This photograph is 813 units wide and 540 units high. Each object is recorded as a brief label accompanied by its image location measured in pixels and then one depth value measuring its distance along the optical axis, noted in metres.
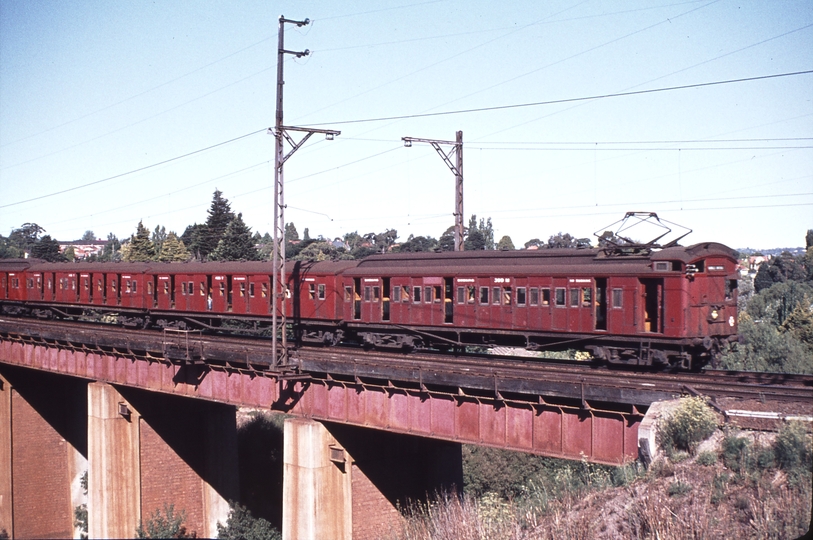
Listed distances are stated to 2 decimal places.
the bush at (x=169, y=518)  29.64
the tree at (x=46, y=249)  103.88
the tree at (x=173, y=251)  90.68
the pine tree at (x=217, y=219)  91.94
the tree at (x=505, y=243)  121.01
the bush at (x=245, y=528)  32.03
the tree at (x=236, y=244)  80.06
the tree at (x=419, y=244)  108.28
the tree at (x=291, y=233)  190.07
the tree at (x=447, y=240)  115.35
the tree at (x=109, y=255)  137.82
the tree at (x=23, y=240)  136.01
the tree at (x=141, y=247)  88.06
